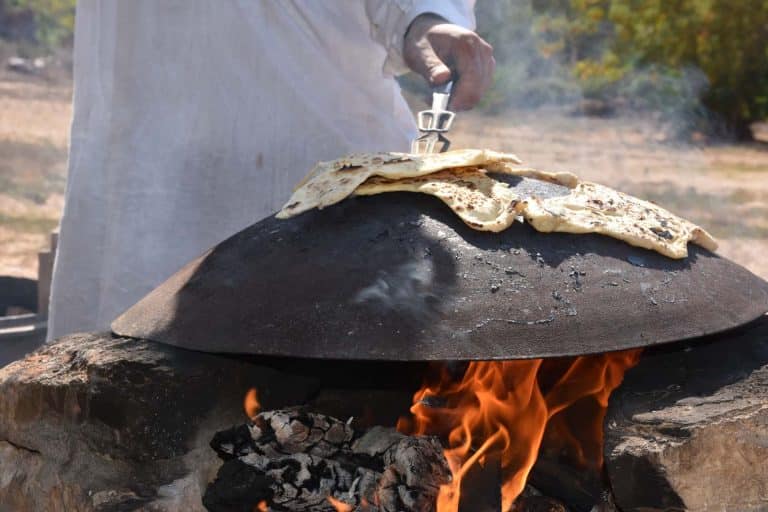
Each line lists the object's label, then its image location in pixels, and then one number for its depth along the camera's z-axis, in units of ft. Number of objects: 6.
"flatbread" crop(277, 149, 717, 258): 6.69
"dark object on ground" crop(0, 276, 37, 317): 14.55
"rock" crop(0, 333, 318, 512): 6.59
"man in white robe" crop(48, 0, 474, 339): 9.01
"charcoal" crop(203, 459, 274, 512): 6.40
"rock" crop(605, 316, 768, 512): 5.85
